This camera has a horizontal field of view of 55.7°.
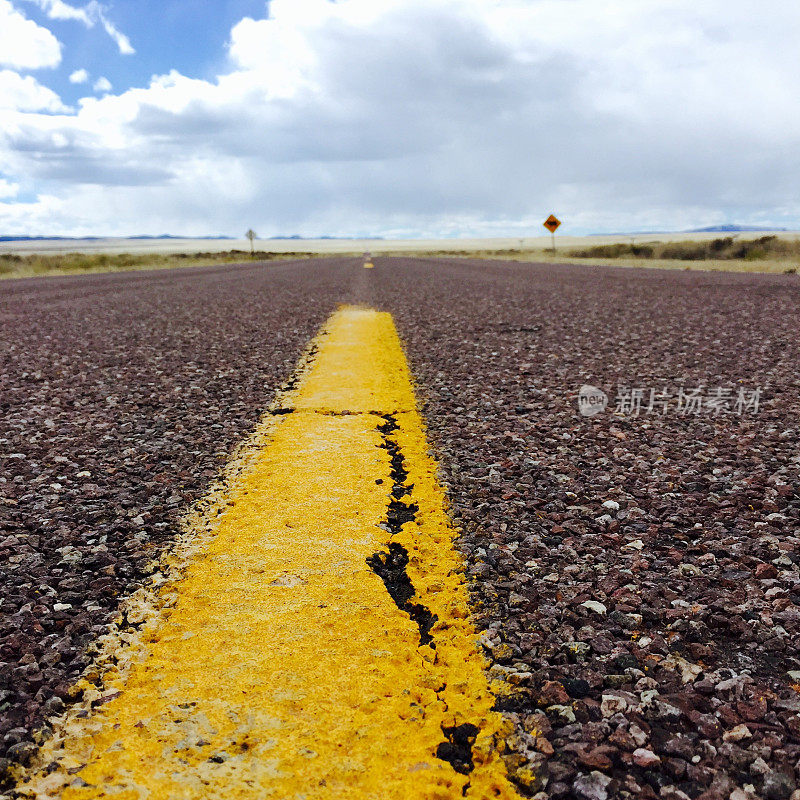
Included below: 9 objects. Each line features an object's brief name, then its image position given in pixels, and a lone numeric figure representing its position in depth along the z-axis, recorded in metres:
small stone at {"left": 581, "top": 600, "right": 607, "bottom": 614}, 0.31
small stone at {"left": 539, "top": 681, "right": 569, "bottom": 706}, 0.26
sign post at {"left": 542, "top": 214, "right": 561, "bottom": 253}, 31.51
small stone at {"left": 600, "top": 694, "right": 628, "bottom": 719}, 0.25
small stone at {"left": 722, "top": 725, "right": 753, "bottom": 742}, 0.24
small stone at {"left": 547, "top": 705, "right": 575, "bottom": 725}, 0.25
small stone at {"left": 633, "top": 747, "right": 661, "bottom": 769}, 0.23
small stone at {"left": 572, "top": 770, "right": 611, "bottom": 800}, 0.22
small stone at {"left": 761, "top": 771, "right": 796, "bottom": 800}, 0.21
